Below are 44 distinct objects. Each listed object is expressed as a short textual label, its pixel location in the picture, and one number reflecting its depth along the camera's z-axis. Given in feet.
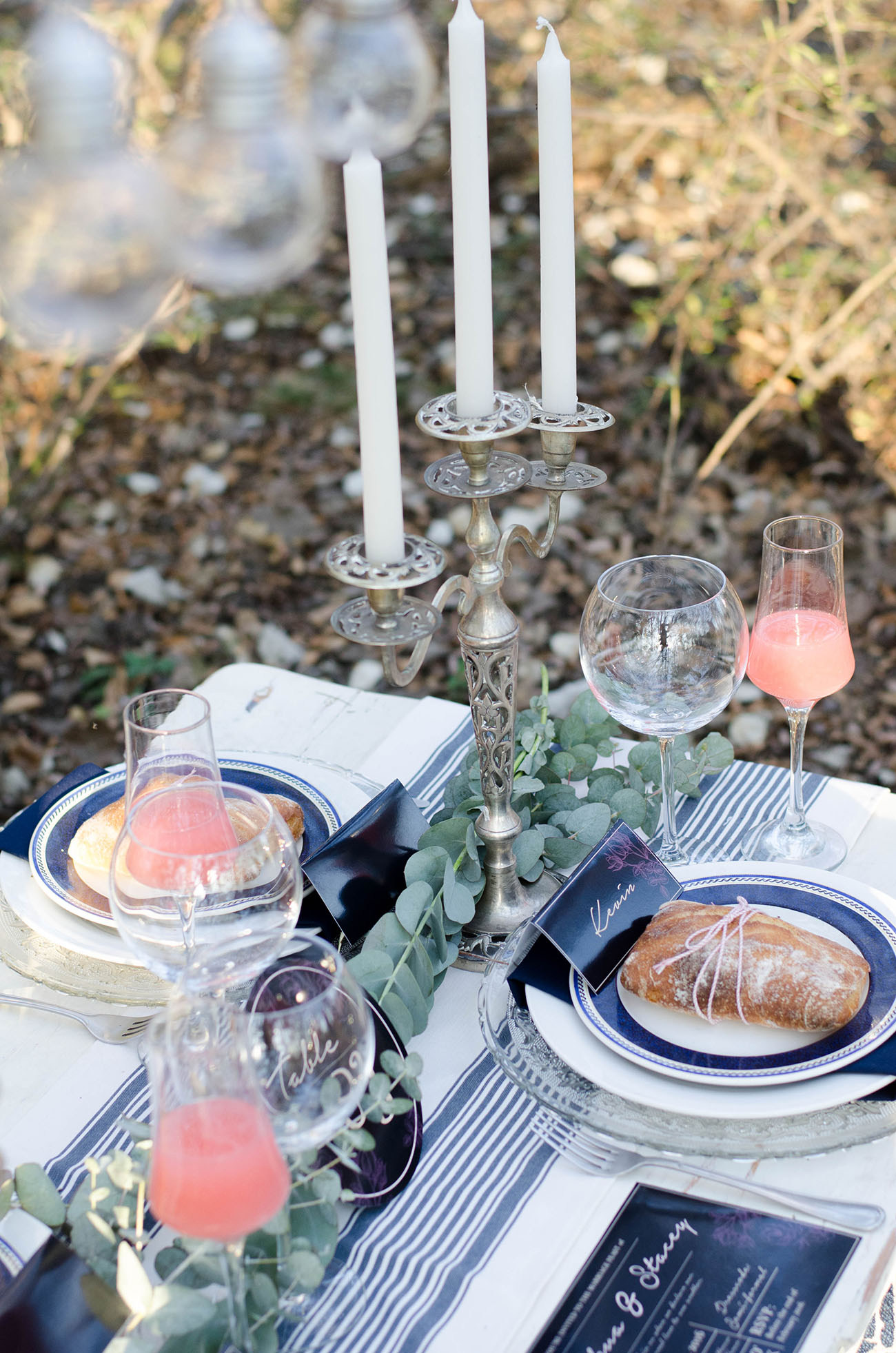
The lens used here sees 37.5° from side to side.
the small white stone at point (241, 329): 12.34
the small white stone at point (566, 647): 9.14
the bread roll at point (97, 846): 3.77
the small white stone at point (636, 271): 11.76
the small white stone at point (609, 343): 11.48
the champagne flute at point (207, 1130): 2.28
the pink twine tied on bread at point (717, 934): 3.24
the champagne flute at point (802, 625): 3.97
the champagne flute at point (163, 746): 3.46
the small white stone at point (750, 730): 8.28
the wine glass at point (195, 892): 3.04
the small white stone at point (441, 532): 10.01
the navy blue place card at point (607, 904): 3.34
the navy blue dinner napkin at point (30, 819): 4.00
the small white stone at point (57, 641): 9.53
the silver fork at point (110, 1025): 3.53
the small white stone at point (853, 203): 10.67
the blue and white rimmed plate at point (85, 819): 3.72
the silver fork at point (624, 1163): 2.86
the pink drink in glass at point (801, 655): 3.98
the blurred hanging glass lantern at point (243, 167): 5.23
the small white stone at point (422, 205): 13.34
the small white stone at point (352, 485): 10.77
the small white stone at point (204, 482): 10.84
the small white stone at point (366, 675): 9.07
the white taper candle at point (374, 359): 2.77
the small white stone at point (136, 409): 11.57
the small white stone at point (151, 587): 9.93
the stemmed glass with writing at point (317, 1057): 2.47
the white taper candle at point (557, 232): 3.33
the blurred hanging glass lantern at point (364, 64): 8.36
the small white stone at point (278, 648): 9.45
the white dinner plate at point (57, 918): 3.60
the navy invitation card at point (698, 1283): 2.66
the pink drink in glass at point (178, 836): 3.06
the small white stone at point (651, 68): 12.28
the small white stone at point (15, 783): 8.52
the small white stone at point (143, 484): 10.78
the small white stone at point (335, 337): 12.18
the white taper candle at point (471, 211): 2.89
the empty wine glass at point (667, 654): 3.57
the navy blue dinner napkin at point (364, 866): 3.62
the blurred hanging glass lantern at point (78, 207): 4.60
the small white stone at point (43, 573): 9.97
